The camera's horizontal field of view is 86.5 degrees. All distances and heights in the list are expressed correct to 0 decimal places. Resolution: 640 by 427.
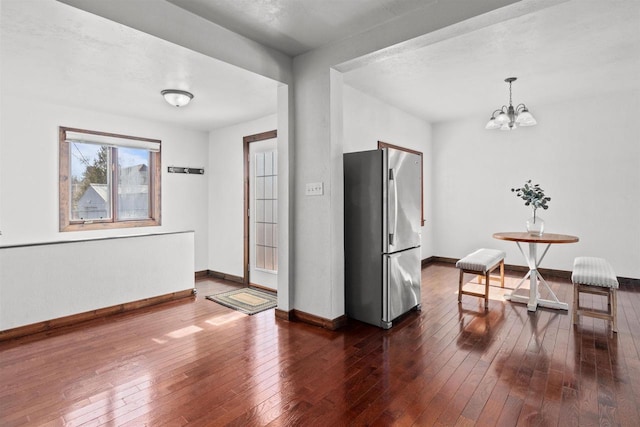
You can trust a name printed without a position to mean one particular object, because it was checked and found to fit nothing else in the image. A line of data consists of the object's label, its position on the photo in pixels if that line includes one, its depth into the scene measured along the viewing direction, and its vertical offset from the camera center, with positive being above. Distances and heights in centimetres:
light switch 331 +25
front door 484 +2
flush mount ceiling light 371 +131
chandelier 399 +111
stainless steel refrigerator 327 -21
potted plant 393 +14
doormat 397 -108
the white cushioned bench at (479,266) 386 -62
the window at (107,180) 436 +50
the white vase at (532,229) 396 -20
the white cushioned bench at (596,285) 308 -69
